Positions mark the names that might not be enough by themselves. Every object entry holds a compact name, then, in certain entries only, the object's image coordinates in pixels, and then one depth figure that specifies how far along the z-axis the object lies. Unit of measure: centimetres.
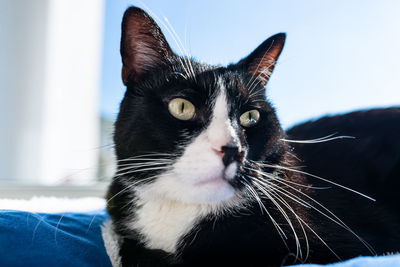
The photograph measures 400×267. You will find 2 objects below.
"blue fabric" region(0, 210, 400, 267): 37
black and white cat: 38
